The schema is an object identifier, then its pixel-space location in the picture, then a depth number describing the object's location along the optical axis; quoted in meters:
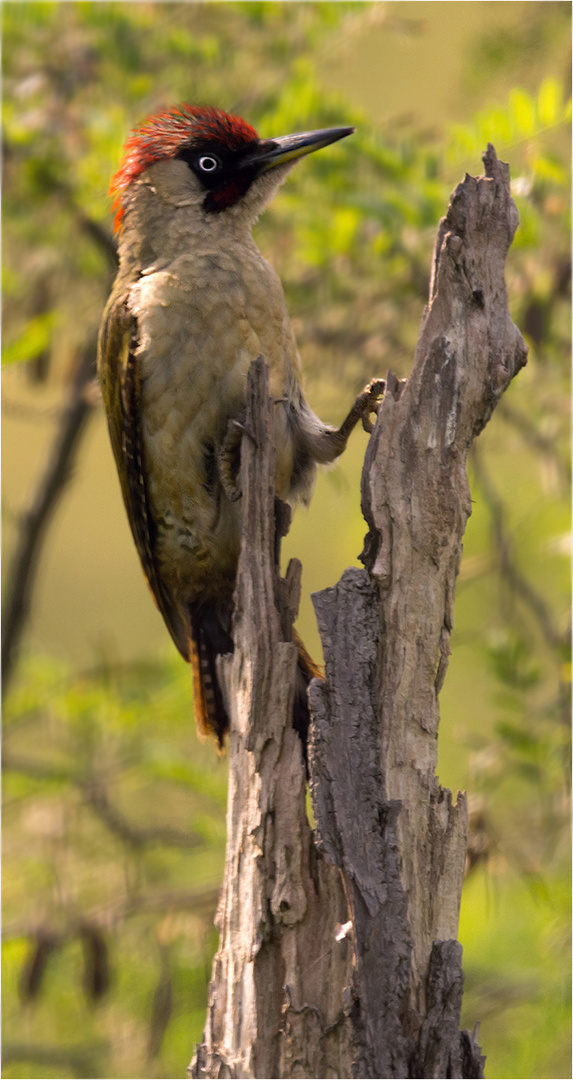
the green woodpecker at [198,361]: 7.01
